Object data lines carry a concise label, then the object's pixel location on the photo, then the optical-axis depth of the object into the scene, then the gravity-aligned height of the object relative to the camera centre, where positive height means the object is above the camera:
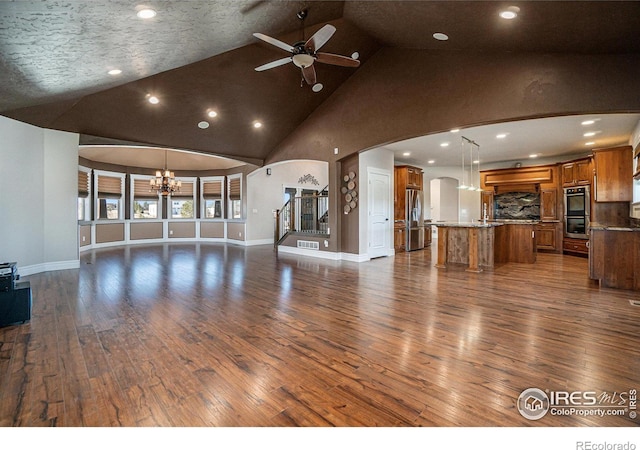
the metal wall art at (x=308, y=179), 11.88 +1.58
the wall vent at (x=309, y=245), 7.95 -0.61
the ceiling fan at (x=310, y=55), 3.59 +2.12
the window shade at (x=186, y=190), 11.58 +1.15
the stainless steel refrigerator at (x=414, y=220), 8.88 +0.02
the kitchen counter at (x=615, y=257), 4.33 -0.52
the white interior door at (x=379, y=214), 7.50 +0.17
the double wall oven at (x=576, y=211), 7.54 +0.23
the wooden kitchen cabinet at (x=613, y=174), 6.04 +0.91
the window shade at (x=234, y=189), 10.91 +1.14
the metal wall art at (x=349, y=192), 7.17 +0.66
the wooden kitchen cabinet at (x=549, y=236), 8.30 -0.41
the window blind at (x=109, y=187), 9.68 +1.10
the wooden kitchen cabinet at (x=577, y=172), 7.51 +1.18
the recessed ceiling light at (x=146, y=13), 3.00 +2.02
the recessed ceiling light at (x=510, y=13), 3.32 +2.25
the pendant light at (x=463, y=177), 10.12 +1.43
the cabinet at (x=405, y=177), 8.80 +1.25
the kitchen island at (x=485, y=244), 5.84 -0.48
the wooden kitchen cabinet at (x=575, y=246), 7.57 -0.64
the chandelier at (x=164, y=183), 9.23 +1.15
